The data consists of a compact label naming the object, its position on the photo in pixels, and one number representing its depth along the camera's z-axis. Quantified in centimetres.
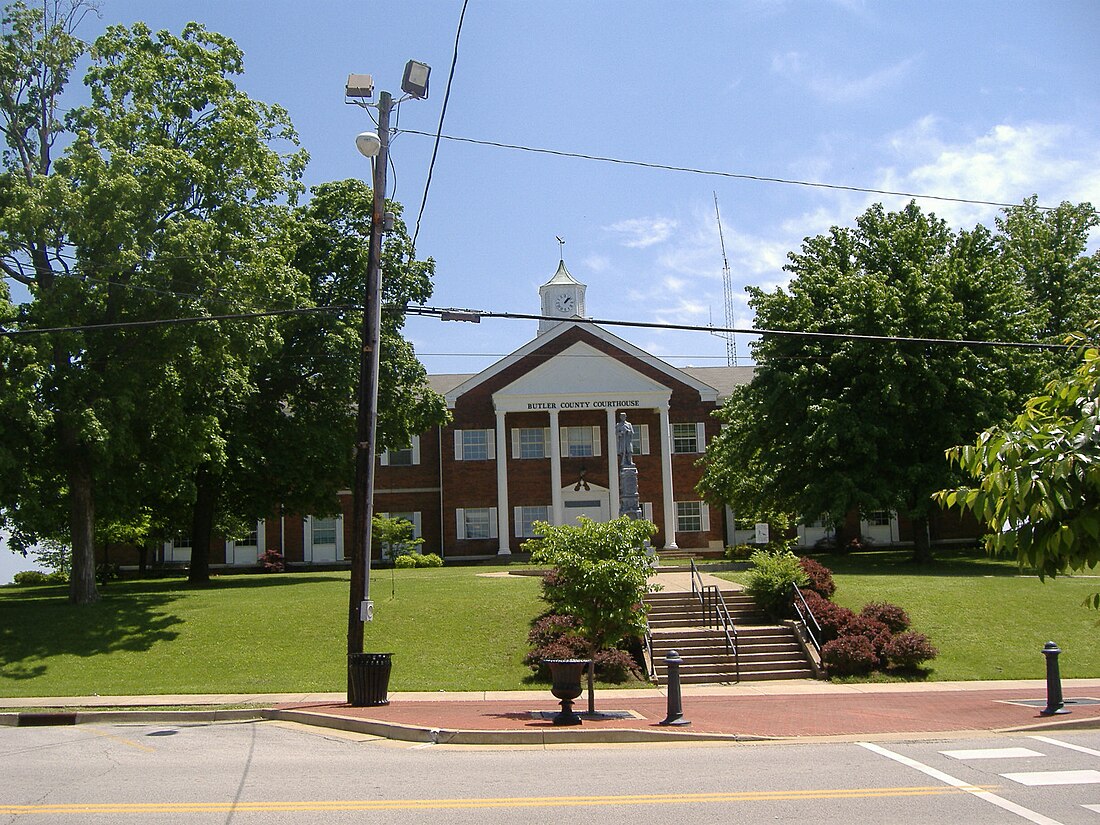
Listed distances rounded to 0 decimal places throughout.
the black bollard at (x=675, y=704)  1327
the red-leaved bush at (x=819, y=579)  2220
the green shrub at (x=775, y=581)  2170
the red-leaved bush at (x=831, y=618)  2017
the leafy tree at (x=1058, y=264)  3928
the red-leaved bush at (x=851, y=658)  1883
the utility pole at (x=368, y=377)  1597
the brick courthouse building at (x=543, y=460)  4228
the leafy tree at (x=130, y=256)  2189
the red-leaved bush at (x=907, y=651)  1883
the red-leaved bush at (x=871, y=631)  1927
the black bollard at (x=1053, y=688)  1397
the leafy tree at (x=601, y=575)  1552
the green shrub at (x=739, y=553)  3691
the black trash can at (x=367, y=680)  1541
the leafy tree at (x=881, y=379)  3083
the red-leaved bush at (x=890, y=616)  2003
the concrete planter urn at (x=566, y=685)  1335
